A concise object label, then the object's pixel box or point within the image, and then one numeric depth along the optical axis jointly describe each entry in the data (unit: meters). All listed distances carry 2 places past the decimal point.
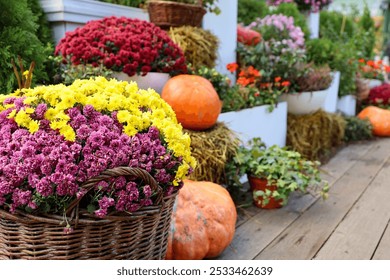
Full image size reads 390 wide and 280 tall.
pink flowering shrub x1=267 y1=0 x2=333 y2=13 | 5.97
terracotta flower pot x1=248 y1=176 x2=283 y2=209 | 2.67
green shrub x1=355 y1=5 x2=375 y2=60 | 7.02
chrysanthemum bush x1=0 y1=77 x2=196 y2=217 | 1.24
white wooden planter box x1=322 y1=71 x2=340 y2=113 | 4.79
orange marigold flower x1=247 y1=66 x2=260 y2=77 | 3.62
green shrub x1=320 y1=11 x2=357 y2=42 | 6.87
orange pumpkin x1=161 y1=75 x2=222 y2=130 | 2.49
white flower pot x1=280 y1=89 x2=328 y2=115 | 3.91
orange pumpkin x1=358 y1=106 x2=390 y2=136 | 5.11
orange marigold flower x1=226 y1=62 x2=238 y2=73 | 3.45
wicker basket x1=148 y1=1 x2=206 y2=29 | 3.06
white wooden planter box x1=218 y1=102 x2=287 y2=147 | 3.04
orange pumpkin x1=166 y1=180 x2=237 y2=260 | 1.89
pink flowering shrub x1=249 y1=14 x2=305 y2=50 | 4.39
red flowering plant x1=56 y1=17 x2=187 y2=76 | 2.45
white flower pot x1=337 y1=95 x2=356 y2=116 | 5.41
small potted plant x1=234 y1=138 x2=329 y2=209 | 2.58
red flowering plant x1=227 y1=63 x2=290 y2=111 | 3.39
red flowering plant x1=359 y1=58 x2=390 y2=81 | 6.16
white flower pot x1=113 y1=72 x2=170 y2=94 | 2.51
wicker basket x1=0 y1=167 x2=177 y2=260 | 1.25
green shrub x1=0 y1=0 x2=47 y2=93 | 2.14
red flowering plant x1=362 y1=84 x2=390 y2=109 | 5.66
